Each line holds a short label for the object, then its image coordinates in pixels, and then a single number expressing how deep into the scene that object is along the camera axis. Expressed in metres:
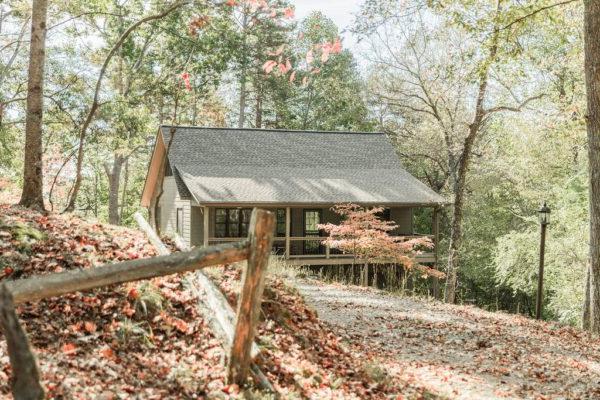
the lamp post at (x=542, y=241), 14.38
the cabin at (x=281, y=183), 21.48
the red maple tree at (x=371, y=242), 17.98
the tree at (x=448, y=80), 15.03
